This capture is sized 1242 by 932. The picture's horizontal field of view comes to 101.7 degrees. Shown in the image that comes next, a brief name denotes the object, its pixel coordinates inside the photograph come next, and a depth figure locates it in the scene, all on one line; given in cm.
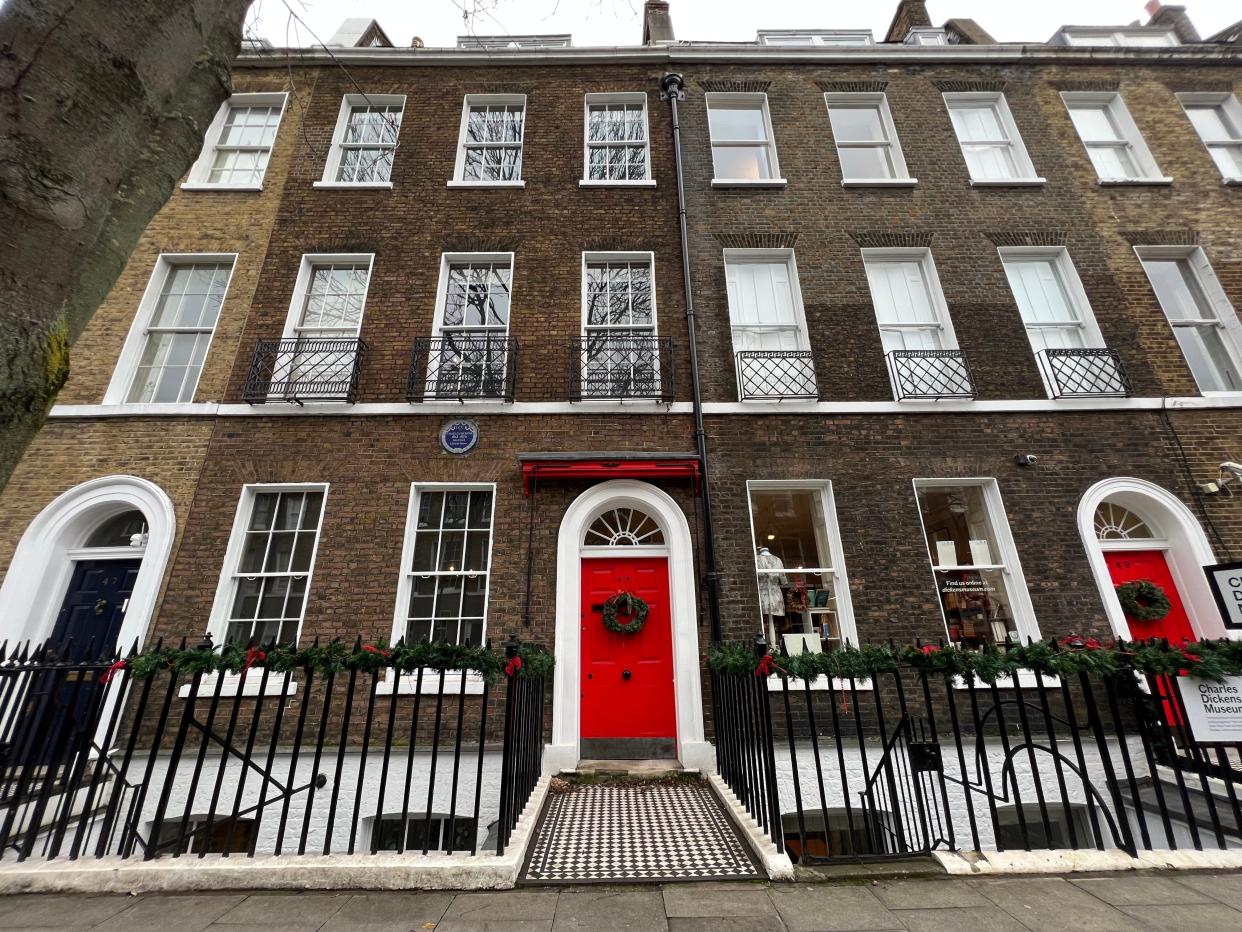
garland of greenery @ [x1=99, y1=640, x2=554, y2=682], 367
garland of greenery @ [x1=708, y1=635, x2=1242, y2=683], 374
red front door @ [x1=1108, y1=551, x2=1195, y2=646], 669
